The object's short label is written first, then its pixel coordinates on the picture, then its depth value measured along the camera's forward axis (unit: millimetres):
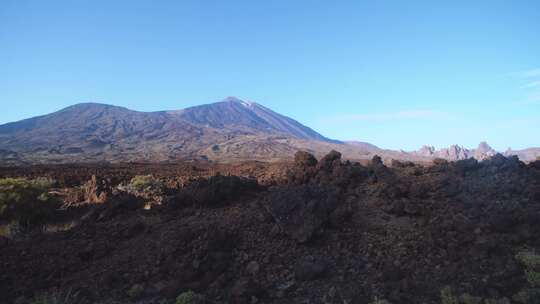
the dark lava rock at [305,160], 12578
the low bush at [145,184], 12770
